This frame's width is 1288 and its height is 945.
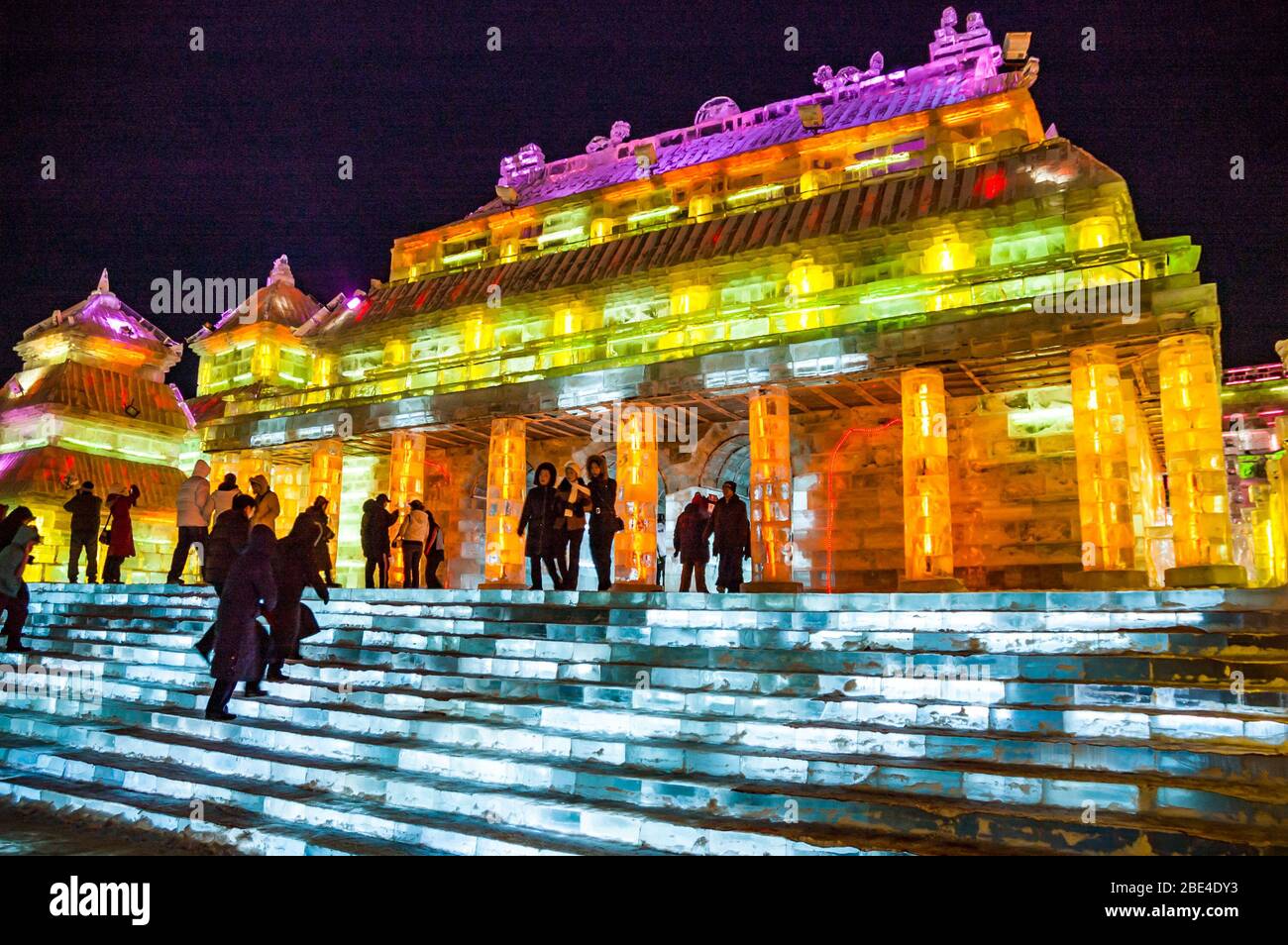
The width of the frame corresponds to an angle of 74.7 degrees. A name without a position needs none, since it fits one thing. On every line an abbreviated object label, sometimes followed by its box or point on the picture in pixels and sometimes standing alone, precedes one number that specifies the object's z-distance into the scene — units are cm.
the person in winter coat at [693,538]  1505
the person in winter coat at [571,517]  1400
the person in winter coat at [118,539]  1756
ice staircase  595
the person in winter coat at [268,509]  1088
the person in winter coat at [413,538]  1652
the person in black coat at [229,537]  942
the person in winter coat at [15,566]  1225
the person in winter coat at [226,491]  1405
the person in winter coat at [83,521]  1670
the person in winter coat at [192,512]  1540
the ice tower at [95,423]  2930
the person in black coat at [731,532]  1430
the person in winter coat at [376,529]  1636
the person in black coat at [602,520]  1372
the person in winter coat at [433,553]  1761
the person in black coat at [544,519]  1388
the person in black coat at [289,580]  1008
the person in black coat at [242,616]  878
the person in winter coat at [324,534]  1134
